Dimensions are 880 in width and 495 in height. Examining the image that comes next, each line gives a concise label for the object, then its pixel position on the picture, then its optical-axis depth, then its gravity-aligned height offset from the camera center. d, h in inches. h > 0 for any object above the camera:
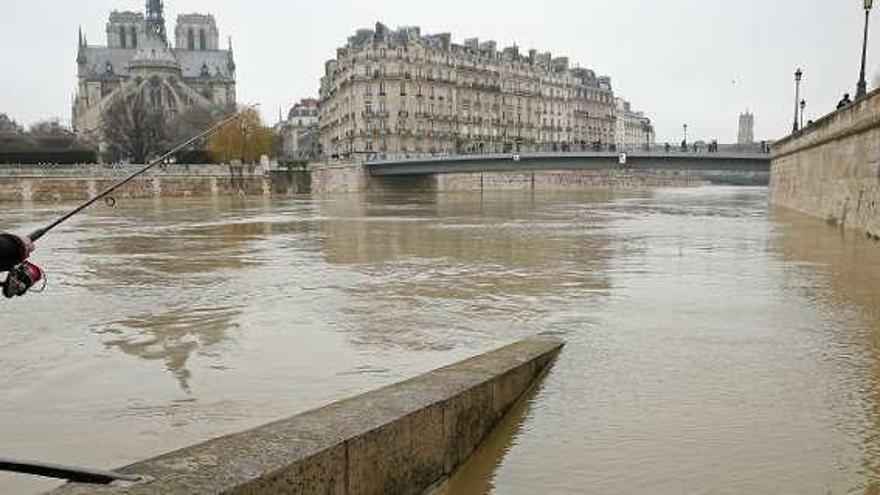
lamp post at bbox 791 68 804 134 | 1846.5 +205.6
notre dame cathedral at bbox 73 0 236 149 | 5118.1 +723.0
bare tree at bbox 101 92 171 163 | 3946.9 +198.8
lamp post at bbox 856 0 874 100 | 1190.0 +133.0
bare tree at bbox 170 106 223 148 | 4271.7 +267.2
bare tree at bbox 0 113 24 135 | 4673.2 +274.1
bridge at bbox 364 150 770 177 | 2409.0 +32.1
